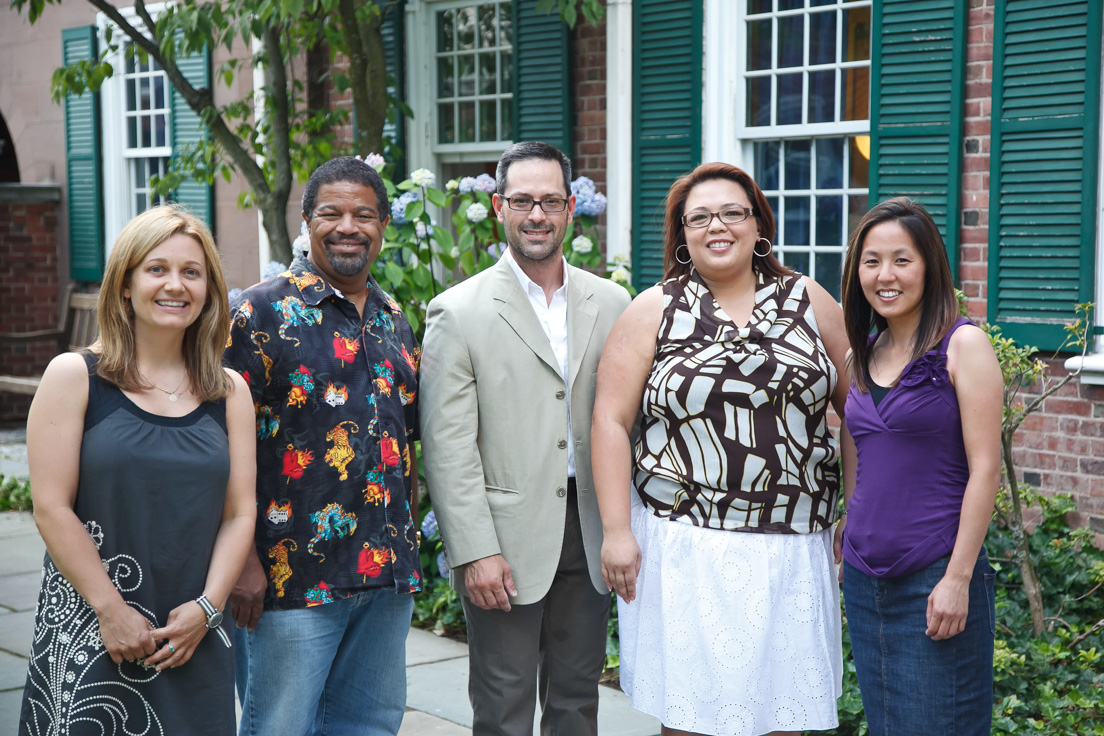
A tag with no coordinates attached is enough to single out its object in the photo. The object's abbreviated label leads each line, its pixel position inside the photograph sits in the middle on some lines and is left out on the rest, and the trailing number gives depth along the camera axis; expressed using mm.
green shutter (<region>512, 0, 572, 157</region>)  7152
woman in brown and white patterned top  2932
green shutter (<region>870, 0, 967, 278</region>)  5465
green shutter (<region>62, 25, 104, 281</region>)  10992
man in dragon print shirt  2795
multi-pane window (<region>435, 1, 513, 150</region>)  7742
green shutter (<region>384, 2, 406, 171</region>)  8070
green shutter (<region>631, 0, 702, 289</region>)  6562
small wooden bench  10906
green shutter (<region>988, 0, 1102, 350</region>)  5023
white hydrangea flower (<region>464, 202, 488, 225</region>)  5504
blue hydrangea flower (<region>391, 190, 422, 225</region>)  5559
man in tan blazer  3090
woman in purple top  2676
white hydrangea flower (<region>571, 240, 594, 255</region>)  5590
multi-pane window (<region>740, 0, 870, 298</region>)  6102
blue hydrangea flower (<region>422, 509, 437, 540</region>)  5168
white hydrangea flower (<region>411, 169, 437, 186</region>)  5500
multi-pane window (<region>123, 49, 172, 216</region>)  10617
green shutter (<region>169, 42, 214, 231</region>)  9750
